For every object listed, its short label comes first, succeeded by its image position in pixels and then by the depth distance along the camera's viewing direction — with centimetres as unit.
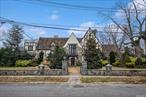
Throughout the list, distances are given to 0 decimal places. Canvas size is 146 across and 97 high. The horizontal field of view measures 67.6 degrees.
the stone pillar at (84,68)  1355
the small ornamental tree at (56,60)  1624
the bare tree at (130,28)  1529
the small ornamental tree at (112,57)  2370
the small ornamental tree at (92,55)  1605
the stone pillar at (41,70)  1338
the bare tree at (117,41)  2690
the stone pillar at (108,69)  1342
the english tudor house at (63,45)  2607
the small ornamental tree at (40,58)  2290
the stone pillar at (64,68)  1351
